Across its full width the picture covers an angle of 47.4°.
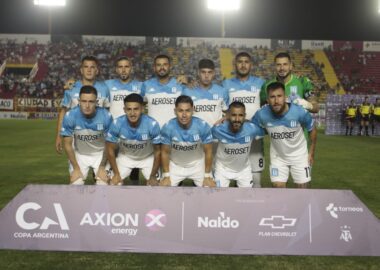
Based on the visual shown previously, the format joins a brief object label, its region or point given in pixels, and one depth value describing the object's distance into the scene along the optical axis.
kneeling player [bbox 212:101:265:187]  5.73
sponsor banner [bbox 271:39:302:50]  34.89
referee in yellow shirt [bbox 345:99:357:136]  20.77
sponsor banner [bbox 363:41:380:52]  34.59
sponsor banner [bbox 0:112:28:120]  28.97
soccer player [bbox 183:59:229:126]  6.13
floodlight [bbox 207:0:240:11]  29.05
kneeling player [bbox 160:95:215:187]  5.50
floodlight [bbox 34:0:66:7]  30.75
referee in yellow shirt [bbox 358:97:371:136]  20.36
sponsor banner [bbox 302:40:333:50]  35.06
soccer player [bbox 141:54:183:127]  6.30
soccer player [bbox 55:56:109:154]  6.30
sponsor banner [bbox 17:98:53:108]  28.97
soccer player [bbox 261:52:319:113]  5.81
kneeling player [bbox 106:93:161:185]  5.54
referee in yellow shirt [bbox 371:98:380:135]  20.30
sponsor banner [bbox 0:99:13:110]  29.38
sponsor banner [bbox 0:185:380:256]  4.23
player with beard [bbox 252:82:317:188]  5.61
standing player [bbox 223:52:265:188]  6.16
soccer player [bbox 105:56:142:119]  6.44
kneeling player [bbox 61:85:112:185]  5.70
